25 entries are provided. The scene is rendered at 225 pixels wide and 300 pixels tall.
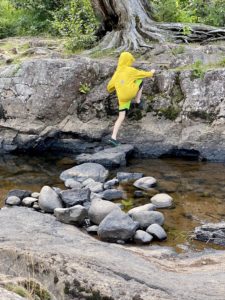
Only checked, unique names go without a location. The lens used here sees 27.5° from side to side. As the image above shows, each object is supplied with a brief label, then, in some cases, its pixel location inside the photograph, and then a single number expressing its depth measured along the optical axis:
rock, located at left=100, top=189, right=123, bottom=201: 8.03
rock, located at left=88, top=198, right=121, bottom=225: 6.79
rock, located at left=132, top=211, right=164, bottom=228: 6.69
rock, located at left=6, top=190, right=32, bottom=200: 7.77
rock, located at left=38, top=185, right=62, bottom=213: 7.21
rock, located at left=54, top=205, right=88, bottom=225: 6.75
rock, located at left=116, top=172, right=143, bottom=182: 8.98
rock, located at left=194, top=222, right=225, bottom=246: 6.32
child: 10.48
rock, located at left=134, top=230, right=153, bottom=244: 6.27
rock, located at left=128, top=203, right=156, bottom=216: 6.95
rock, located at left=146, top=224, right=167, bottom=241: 6.40
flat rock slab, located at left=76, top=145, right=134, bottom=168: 9.81
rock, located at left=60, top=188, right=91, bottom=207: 7.35
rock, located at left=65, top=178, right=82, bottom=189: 8.48
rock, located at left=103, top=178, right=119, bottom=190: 8.57
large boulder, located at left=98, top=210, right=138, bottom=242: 6.25
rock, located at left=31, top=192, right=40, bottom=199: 7.79
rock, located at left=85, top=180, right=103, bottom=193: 8.29
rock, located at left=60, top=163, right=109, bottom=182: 8.98
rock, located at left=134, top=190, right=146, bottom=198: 8.14
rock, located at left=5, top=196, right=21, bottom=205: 7.57
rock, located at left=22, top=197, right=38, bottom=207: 7.52
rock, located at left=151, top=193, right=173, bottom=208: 7.53
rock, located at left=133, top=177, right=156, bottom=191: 8.50
